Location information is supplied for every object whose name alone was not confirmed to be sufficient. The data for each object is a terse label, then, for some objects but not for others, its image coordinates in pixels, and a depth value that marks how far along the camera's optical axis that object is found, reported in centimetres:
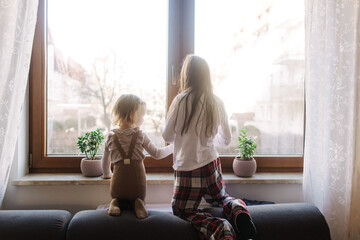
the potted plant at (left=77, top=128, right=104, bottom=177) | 194
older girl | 164
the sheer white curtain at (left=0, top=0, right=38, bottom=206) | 167
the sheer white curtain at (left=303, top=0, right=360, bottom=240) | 169
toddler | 164
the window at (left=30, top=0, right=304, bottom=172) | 205
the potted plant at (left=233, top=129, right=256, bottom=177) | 198
